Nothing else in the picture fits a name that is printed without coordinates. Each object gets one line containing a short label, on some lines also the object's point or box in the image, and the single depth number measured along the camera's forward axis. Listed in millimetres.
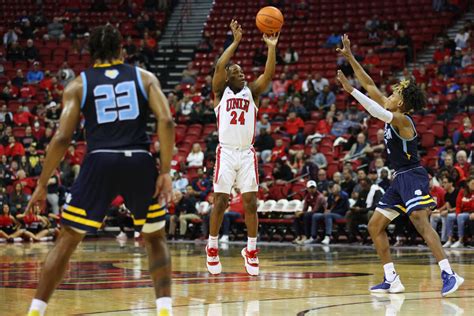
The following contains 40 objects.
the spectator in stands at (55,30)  31033
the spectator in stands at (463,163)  17719
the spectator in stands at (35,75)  28500
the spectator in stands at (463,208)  16656
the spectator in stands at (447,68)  23078
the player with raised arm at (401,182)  8609
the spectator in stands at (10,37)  30547
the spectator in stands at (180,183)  21500
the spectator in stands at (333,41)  27156
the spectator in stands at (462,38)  24609
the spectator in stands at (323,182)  19172
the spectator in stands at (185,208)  20734
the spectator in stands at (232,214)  19797
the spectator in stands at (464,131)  19078
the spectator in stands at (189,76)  27906
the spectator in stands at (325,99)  23422
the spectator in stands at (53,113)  25562
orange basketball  10320
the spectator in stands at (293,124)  22547
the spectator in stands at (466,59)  23125
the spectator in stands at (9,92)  27438
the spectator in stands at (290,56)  27125
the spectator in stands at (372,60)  25016
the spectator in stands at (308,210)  18672
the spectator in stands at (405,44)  25703
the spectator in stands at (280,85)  25203
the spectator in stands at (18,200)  20812
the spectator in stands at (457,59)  23422
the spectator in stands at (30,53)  29797
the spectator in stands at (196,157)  22266
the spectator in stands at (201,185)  20891
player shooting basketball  10047
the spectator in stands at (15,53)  29797
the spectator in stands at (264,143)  21938
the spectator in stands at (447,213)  16953
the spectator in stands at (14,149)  23361
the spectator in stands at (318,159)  20266
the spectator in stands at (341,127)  21891
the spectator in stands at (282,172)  20328
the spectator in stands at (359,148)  20141
